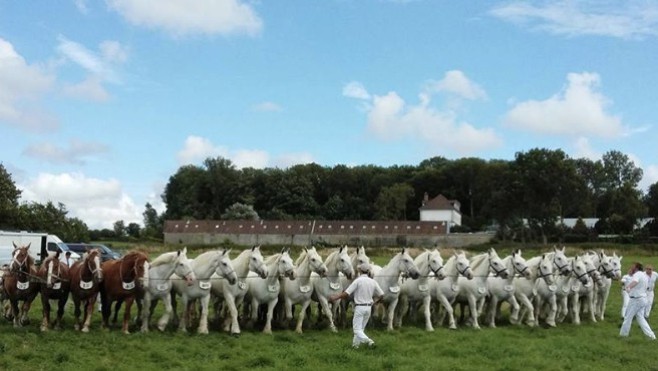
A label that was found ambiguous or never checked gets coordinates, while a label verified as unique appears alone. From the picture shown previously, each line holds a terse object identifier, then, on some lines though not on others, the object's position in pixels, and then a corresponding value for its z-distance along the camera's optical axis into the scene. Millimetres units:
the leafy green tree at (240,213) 109938
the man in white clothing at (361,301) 15031
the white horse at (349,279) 18438
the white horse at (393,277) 18328
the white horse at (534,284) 20391
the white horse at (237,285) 16906
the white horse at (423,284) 18812
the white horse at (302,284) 17581
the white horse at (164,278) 16453
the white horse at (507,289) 20000
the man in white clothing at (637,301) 17828
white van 36438
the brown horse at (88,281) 16078
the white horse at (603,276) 22688
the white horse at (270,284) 17281
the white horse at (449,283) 19250
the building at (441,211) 110812
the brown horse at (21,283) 16219
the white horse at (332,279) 17609
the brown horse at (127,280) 16375
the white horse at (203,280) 16641
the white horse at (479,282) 19602
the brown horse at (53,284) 16047
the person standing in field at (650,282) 18852
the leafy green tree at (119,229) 112062
